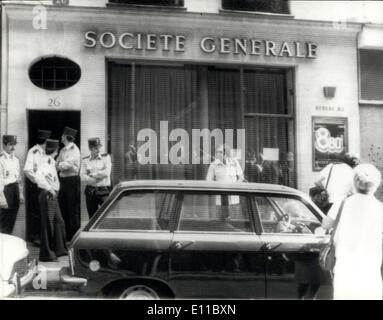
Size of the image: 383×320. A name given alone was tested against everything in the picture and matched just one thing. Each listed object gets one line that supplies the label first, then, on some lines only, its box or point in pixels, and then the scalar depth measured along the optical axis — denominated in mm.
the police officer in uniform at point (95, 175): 6145
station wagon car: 4371
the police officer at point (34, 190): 6129
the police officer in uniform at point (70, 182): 6254
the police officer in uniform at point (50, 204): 6000
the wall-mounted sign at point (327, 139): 6746
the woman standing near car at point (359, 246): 4305
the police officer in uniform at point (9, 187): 5879
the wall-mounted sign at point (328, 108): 6840
